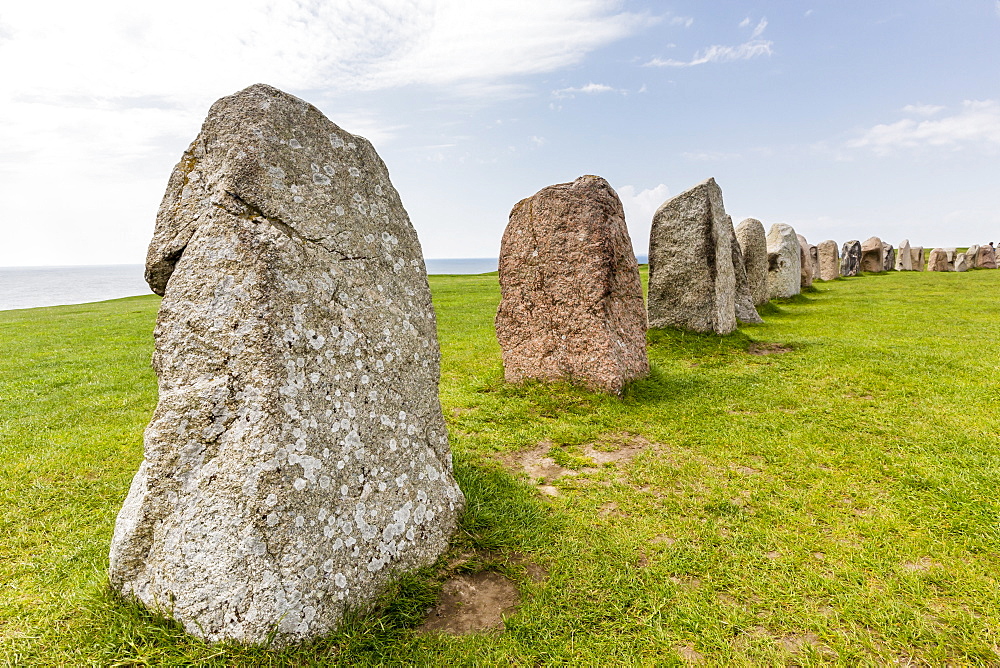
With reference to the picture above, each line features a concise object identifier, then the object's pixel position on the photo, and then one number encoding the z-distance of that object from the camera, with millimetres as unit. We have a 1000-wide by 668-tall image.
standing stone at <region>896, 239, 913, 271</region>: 30875
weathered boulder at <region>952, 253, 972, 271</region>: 29594
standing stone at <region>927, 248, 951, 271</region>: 29875
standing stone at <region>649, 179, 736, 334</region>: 10312
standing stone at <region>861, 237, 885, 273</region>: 28938
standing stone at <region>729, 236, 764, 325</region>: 13241
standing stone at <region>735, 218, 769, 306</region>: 15586
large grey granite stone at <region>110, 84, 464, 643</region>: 2834
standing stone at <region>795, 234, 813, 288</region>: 20312
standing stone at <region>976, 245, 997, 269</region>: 29688
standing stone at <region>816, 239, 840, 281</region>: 26000
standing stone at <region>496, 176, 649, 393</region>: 7293
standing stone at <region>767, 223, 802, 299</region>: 17766
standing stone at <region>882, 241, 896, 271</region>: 30953
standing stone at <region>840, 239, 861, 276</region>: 28364
